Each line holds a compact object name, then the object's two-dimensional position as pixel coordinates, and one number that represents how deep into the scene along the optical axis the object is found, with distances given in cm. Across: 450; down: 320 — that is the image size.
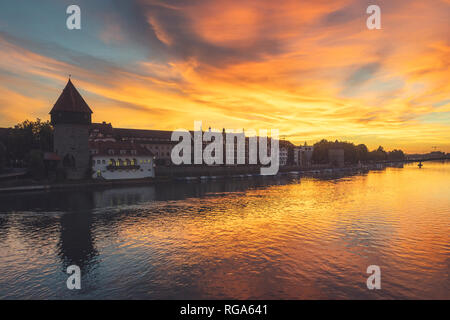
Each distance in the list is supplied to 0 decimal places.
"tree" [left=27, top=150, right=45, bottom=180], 7775
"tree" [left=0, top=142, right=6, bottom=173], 7806
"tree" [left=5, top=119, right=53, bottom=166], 9938
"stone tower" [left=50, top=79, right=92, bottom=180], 8206
